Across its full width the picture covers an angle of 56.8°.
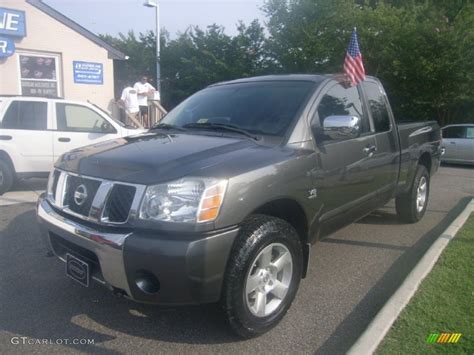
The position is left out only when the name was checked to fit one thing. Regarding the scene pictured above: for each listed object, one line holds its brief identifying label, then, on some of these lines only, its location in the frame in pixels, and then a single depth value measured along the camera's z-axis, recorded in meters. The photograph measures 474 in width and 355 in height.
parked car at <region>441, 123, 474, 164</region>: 13.88
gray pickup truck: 2.64
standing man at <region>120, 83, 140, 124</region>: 13.48
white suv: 7.63
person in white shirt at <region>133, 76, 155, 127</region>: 14.03
